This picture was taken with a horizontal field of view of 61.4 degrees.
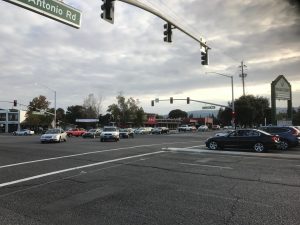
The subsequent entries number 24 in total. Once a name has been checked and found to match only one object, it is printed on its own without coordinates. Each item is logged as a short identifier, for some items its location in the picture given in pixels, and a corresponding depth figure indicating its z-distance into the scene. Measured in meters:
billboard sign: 27.79
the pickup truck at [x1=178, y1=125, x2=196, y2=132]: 65.29
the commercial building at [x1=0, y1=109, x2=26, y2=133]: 89.44
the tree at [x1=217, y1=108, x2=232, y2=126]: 58.79
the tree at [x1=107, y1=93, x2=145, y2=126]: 80.36
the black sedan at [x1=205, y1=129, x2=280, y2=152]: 15.56
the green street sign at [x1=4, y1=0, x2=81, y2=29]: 7.33
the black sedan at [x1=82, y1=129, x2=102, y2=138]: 36.64
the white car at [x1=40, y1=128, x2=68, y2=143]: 24.35
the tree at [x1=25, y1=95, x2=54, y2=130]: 74.83
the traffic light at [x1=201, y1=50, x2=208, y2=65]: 16.28
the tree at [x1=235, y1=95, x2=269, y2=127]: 50.48
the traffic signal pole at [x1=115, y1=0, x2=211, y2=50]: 9.59
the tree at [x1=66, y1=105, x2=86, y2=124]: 105.85
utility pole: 49.71
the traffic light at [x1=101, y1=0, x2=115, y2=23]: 9.47
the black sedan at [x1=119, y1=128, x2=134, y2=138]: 35.47
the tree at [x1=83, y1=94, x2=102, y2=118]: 88.03
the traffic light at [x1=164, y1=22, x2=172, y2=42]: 12.92
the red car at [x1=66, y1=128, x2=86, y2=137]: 43.39
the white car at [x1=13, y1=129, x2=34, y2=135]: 59.40
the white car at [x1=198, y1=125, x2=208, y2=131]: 65.71
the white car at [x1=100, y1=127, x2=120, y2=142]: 26.25
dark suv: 17.36
